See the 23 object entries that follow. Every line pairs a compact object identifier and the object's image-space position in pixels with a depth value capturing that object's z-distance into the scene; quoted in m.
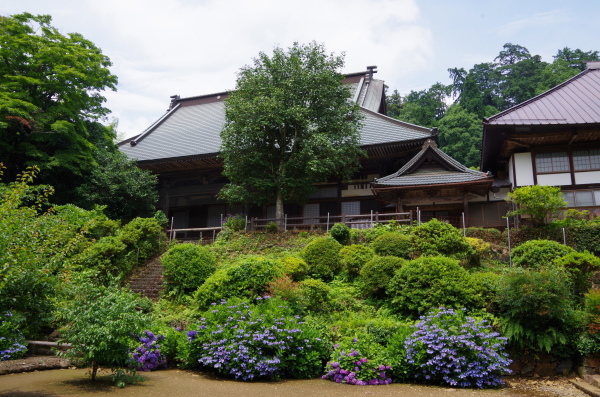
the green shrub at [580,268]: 10.10
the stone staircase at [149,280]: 14.23
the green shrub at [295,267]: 12.00
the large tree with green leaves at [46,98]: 18.17
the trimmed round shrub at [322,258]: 12.83
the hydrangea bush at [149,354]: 8.68
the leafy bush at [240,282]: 10.71
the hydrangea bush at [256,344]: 7.98
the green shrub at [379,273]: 11.09
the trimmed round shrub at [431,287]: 9.58
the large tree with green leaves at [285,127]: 18.03
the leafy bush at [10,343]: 6.69
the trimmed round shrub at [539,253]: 11.16
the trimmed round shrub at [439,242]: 12.06
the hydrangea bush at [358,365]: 7.86
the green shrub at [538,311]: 8.52
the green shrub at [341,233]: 14.91
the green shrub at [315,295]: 10.49
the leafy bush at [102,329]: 6.76
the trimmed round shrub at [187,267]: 13.37
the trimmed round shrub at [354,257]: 12.66
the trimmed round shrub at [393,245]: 12.70
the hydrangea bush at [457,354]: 7.68
